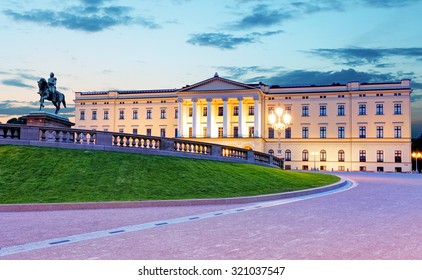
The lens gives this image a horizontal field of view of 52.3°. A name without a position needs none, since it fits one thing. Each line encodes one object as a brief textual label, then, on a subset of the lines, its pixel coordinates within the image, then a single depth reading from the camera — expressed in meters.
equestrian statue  29.77
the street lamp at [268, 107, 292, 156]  36.00
